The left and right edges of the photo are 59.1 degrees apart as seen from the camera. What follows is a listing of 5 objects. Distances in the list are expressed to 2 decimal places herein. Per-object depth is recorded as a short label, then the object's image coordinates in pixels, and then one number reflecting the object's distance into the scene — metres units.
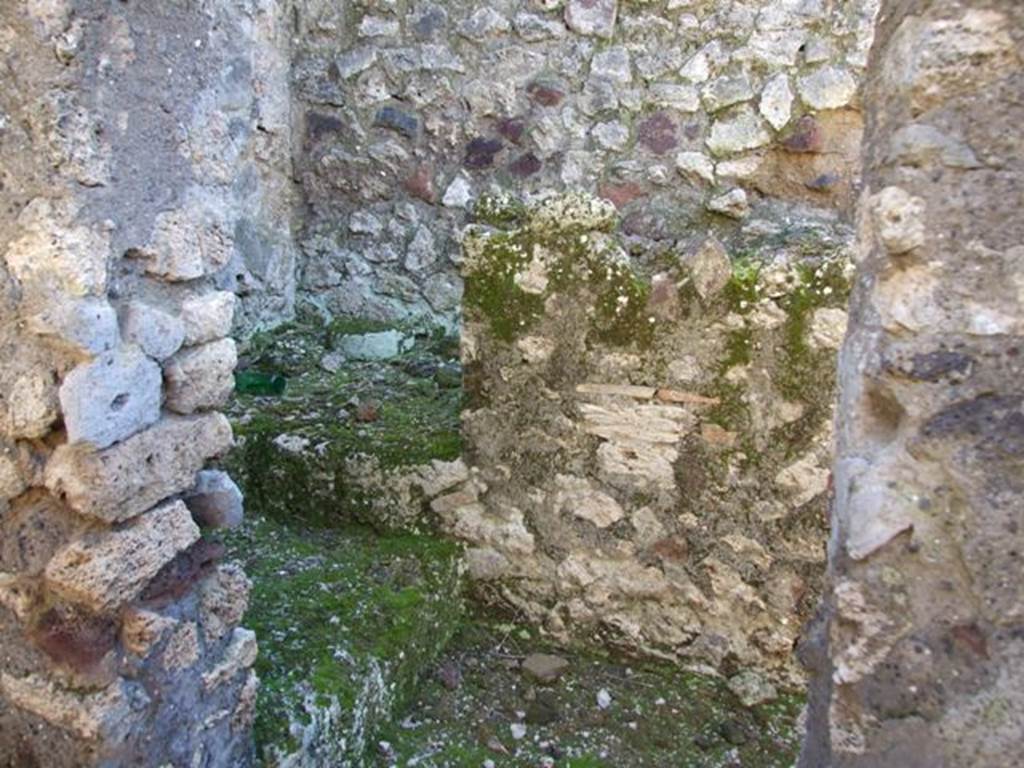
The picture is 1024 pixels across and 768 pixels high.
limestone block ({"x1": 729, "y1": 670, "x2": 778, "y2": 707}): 2.53
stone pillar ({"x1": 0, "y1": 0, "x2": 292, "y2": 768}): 1.39
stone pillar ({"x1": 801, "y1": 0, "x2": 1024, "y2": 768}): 1.16
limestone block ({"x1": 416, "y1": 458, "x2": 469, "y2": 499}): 2.76
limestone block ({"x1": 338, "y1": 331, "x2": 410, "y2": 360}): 3.85
